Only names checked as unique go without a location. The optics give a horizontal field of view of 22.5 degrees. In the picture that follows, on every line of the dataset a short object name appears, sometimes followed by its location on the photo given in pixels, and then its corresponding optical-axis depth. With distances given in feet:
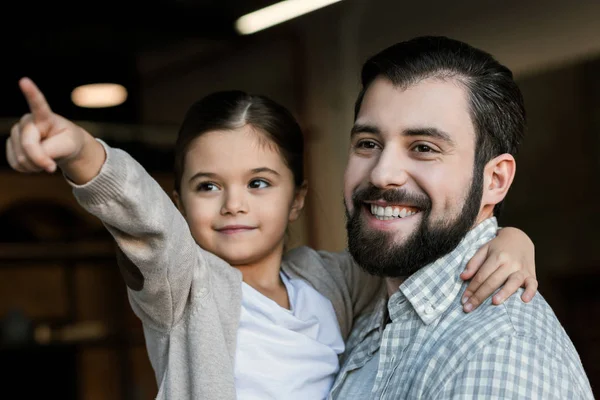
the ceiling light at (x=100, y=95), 10.57
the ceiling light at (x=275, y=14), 8.51
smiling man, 4.40
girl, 4.08
